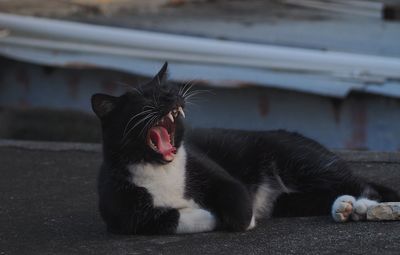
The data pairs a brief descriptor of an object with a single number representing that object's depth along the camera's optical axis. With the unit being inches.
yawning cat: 247.0
